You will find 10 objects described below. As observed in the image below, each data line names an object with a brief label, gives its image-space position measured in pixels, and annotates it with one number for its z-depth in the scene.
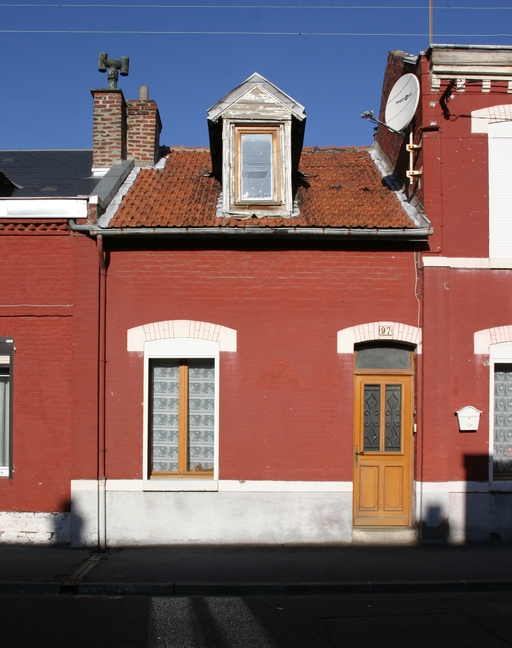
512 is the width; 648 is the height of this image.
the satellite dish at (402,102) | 9.90
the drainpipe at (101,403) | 8.91
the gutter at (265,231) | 9.03
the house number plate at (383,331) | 9.26
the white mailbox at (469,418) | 9.12
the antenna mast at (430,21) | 10.19
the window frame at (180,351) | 9.22
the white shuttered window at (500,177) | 9.53
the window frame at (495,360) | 9.27
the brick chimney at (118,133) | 11.95
